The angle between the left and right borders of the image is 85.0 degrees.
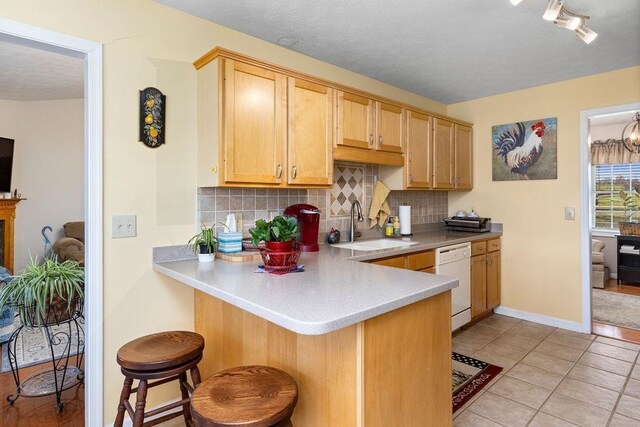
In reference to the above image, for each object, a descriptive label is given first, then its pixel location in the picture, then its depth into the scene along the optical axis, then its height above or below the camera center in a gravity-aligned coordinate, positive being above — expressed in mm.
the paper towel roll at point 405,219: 3465 -74
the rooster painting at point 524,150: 3527 +644
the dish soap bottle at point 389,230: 3420 -179
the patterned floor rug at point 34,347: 2766 -1163
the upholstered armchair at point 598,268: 4914 -815
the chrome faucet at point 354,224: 3113 -110
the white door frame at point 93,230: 1818 -86
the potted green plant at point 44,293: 2043 -469
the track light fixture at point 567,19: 1812 +1057
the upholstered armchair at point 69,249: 4573 -472
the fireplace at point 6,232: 4730 -245
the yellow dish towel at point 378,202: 3320 +94
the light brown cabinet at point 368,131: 2629 +663
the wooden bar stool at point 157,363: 1465 -641
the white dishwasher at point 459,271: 3033 -543
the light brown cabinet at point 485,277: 3445 -679
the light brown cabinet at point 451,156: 3553 +596
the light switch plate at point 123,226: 1893 -69
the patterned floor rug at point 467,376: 2279 -1190
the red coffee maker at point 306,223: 2549 -80
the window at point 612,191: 5434 +318
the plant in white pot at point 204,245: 2055 -191
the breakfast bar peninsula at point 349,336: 1209 -508
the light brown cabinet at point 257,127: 1993 +530
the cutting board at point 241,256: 2055 -261
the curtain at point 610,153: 5371 +902
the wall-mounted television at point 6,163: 4789 +707
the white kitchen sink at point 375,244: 2870 -278
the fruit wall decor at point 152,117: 1977 +554
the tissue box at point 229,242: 2148 -184
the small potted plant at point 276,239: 1717 -132
